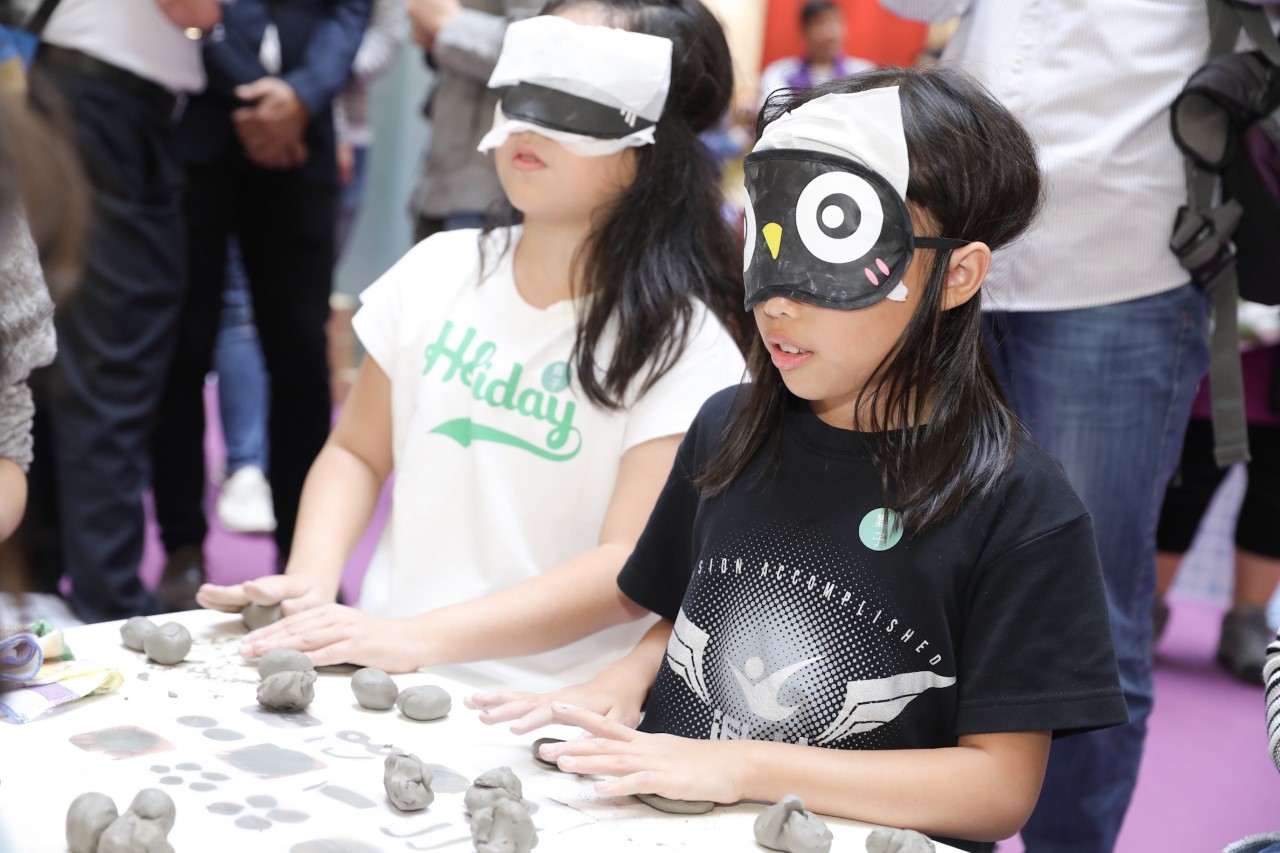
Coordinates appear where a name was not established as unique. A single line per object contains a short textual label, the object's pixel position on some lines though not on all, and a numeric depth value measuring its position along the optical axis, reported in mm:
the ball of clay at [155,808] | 918
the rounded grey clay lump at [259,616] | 1414
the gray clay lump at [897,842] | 993
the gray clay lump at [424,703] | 1197
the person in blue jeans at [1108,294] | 1809
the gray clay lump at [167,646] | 1263
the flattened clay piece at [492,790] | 997
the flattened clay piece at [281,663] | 1249
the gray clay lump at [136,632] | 1293
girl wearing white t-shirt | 1676
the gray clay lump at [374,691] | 1216
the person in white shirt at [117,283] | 2555
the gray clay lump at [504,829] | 942
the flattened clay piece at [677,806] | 1054
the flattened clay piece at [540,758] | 1123
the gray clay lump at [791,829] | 986
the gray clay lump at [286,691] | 1173
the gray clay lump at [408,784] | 999
